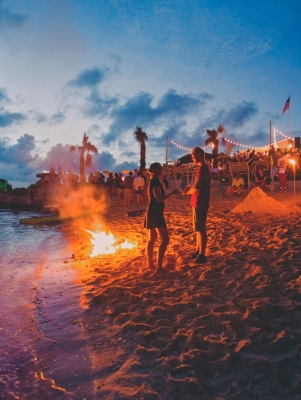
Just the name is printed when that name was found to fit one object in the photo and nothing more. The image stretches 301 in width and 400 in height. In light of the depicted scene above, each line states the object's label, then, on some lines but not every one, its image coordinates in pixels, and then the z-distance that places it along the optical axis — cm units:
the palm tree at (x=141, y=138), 3734
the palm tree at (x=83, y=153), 4150
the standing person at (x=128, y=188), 1563
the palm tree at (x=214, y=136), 3686
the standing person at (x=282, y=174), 1459
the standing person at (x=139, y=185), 1669
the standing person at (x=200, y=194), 530
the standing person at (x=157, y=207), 512
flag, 1684
